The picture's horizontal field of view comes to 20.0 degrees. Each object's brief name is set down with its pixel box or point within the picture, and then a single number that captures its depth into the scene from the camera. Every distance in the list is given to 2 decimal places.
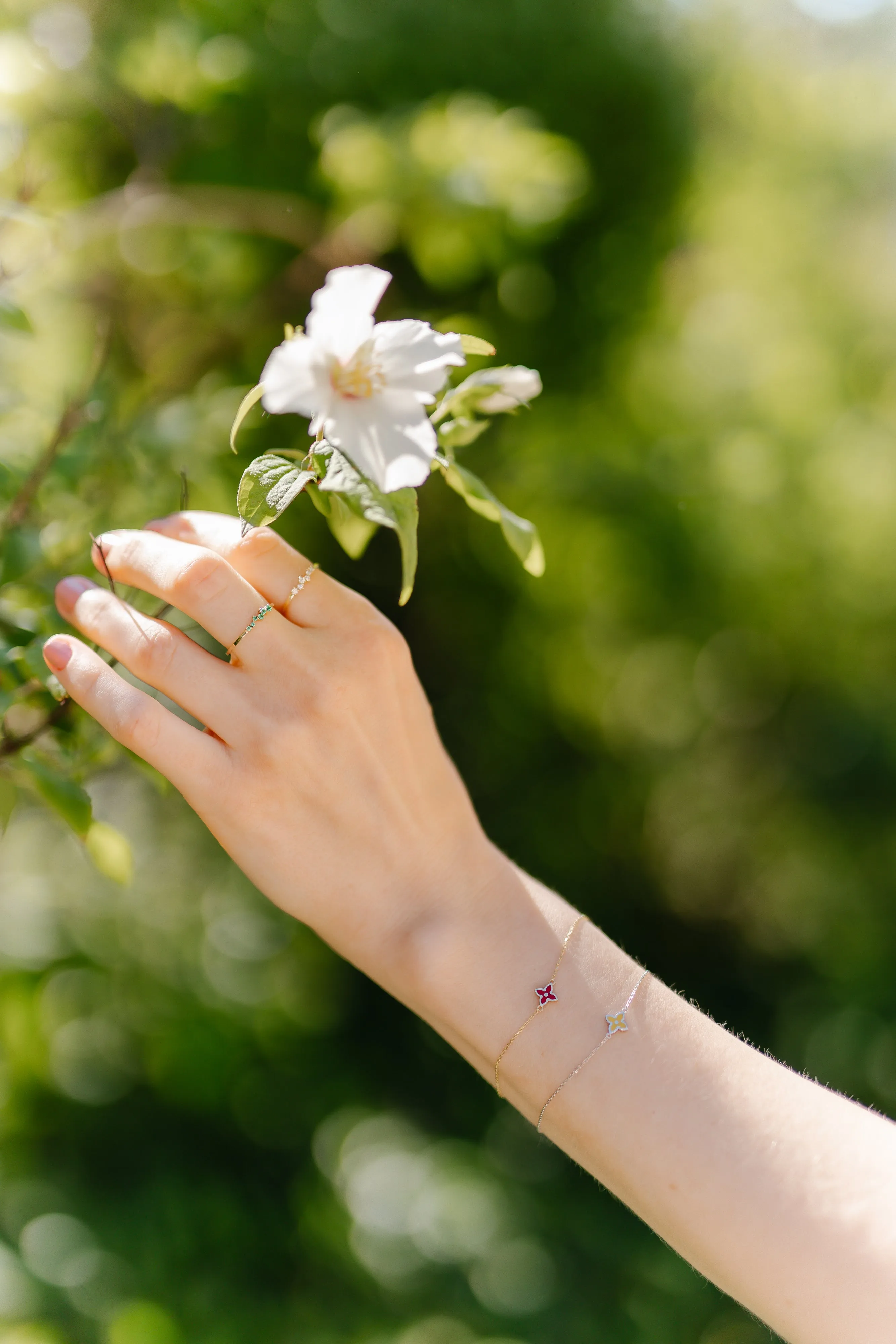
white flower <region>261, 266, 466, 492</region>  0.61
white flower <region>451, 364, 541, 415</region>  0.66
